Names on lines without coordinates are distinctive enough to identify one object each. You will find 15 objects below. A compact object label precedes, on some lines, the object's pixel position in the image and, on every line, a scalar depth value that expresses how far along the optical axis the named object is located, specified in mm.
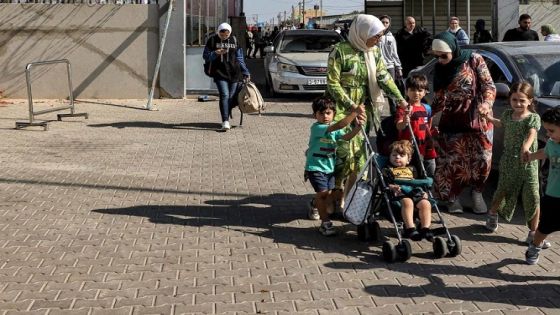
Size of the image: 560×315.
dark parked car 7777
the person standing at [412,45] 14586
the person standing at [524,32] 13258
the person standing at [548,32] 13002
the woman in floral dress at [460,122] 7102
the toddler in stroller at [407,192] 5938
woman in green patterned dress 6426
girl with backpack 12523
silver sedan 16812
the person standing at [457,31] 13523
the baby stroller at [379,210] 5793
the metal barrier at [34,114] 12299
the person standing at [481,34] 16734
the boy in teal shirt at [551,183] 5344
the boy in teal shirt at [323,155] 6598
